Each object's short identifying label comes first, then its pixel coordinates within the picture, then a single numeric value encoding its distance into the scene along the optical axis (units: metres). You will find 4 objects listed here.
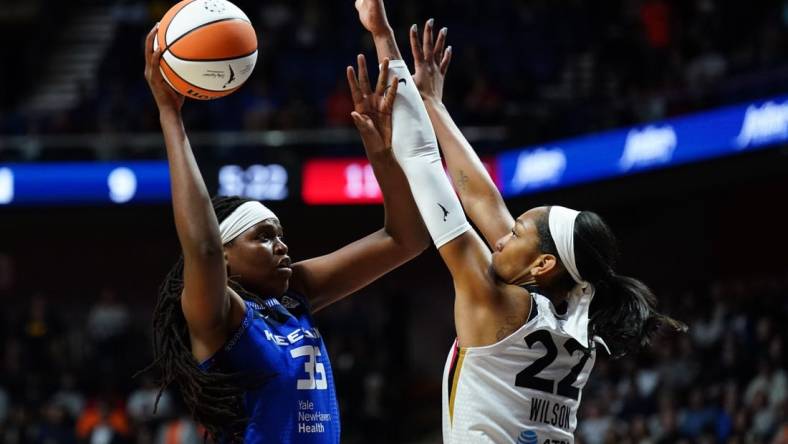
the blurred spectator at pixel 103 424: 14.00
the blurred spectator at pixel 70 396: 15.02
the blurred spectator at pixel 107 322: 16.70
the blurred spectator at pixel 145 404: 14.40
